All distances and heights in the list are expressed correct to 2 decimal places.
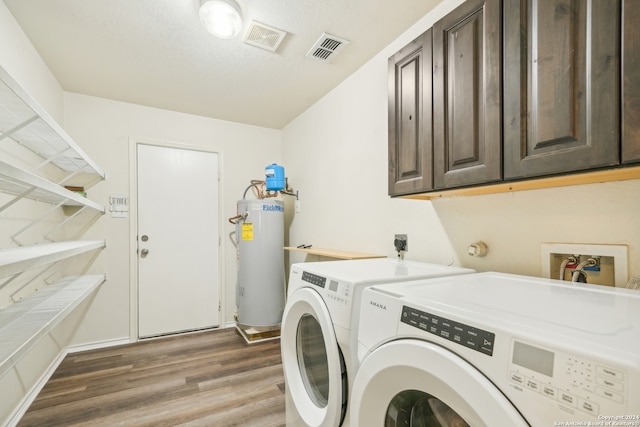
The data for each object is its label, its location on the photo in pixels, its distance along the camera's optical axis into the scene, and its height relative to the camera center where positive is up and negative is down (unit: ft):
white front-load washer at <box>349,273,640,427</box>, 1.42 -0.89
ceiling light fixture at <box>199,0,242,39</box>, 5.14 +3.75
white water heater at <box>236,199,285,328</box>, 9.64 -1.84
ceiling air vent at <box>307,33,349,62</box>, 6.34 +3.93
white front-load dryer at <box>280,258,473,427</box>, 3.40 -1.60
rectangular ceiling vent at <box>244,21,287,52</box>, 5.90 +3.91
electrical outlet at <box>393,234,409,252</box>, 6.05 -0.65
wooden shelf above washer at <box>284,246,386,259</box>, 6.50 -1.04
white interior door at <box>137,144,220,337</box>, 9.77 -0.96
